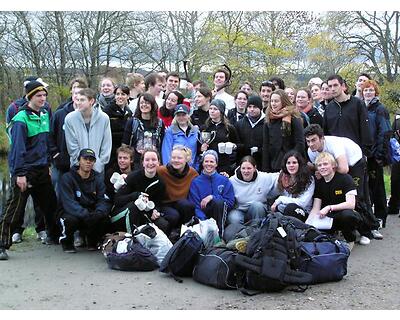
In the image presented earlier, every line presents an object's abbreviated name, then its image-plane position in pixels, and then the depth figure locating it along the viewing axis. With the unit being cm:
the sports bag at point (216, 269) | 495
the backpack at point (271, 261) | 477
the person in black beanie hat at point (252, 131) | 713
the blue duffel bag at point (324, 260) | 511
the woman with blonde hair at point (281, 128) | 671
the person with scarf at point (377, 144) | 755
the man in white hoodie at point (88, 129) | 650
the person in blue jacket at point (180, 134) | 701
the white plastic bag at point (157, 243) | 581
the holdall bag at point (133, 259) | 559
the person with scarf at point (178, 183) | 646
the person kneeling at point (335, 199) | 630
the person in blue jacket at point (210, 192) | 645
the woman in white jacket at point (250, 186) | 663
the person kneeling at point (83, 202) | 624
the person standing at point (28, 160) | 618
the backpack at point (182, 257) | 529
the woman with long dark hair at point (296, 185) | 644
